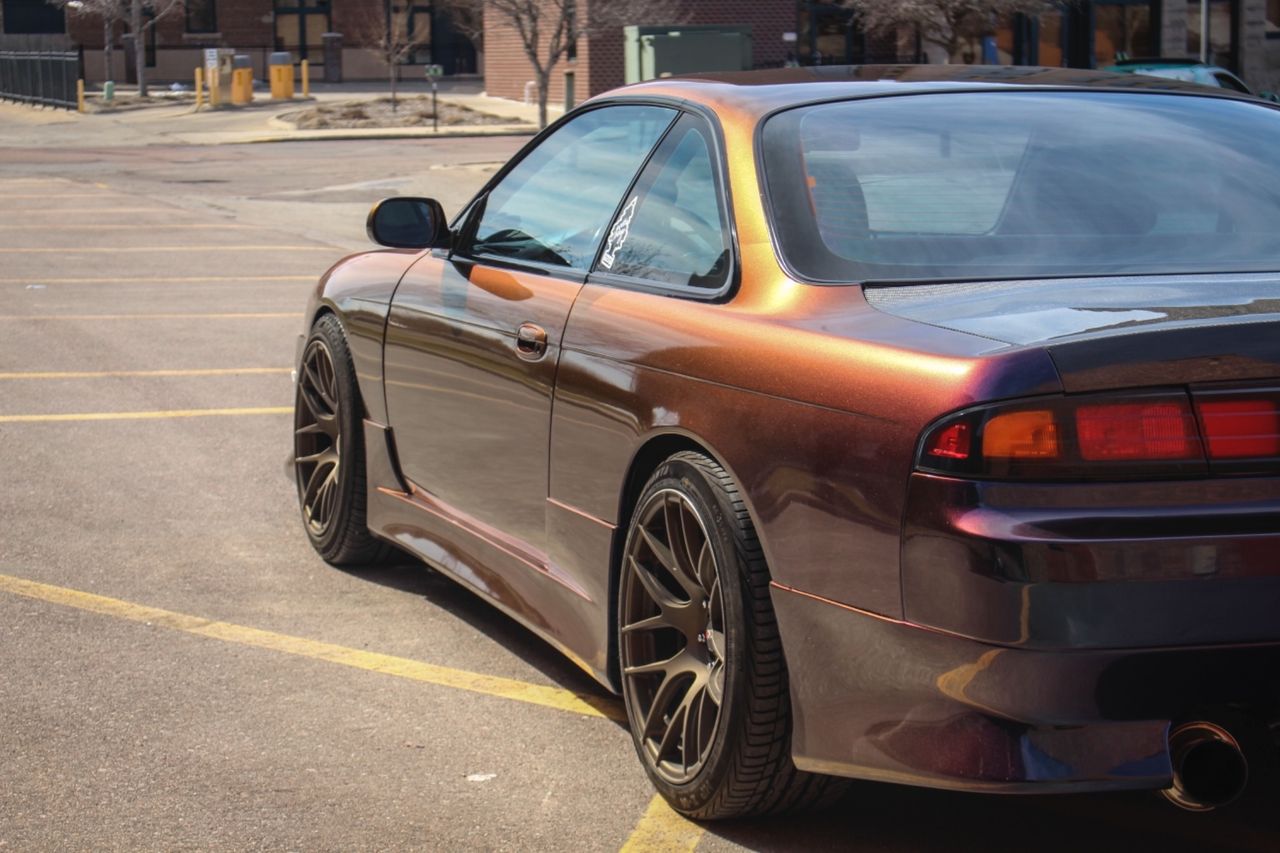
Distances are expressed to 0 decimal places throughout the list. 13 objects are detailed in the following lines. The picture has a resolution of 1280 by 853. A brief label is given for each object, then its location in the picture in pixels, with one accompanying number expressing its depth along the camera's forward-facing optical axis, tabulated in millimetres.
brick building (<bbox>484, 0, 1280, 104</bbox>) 44500
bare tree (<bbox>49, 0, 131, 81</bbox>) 51250
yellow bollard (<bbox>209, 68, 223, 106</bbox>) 47344
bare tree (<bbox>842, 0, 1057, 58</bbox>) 30953
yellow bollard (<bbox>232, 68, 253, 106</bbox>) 48312
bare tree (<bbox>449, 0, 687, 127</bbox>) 32750
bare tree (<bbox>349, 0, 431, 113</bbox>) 59000
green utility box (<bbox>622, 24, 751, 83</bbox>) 26828
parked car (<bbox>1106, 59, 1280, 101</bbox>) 22375
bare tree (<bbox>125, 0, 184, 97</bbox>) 49625
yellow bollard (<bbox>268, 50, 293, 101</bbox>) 49281
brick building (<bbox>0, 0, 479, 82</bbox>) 61312
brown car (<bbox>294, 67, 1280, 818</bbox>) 2936
